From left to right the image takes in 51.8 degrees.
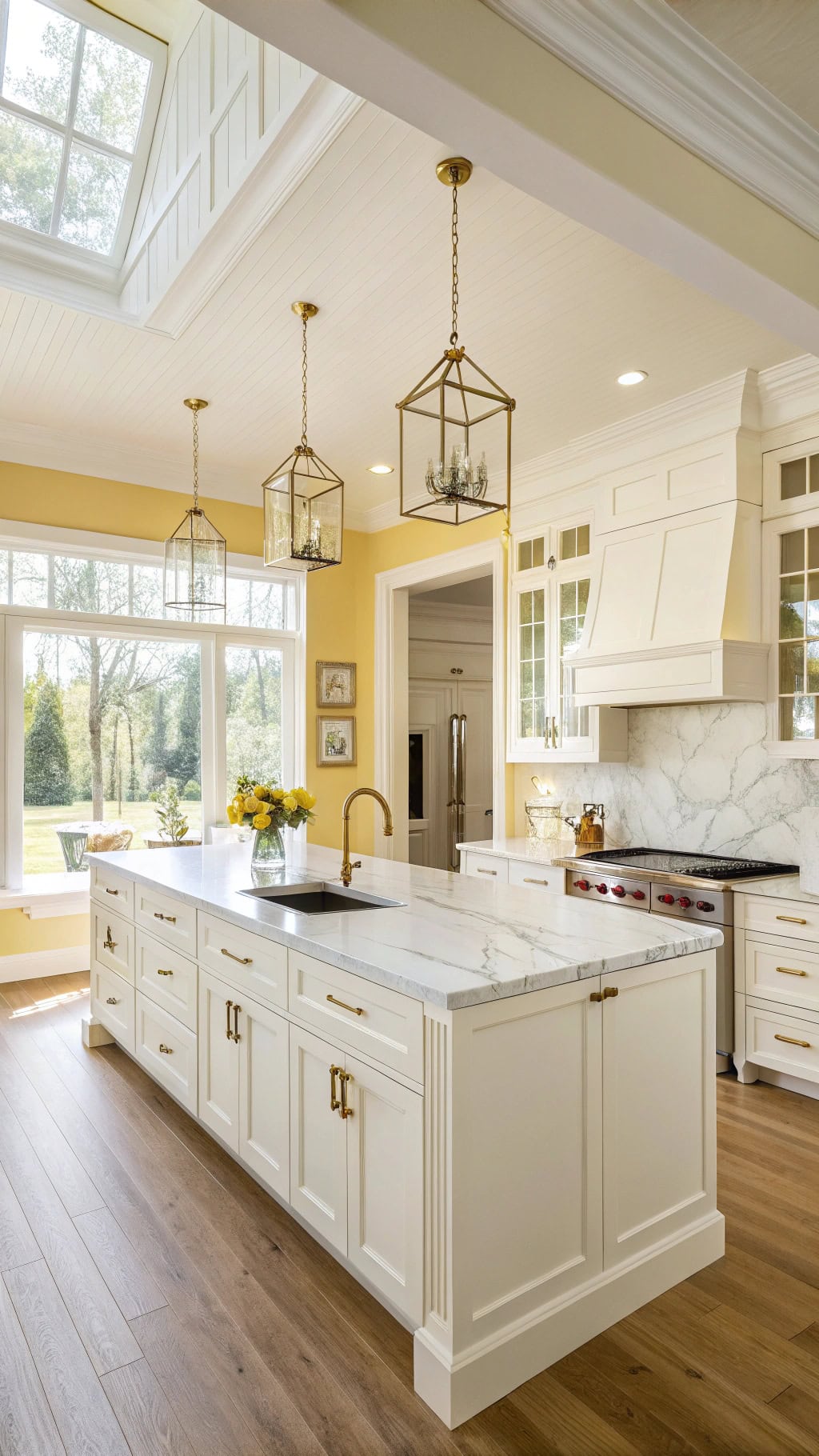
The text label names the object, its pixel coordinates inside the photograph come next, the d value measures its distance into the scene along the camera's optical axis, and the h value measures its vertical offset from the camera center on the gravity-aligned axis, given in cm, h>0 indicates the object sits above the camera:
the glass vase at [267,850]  320 -45
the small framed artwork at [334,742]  616 -8
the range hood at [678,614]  372 +54
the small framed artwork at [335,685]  616 +34
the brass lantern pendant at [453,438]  241 +86
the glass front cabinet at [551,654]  465 +46
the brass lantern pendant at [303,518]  317 +82
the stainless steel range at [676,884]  353 -69
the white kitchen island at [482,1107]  174 -89
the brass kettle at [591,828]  477 -55
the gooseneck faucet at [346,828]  271 -32
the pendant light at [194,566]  448 +88
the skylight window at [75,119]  312 +246
